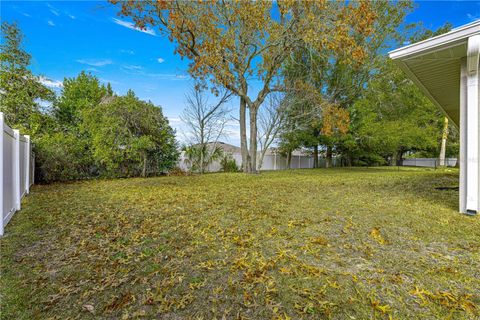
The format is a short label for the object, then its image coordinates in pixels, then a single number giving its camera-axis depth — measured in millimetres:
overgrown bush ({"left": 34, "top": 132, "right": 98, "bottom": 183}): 7961
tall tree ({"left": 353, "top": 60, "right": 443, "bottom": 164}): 13512
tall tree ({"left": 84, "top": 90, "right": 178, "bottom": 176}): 9242
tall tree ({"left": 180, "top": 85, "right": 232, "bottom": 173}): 13703
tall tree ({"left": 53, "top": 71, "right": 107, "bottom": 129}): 13414
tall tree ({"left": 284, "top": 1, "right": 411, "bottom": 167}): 12312
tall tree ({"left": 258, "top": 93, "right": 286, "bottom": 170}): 13281
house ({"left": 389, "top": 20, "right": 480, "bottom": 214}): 3514
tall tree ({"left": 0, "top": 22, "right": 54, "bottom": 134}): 9805
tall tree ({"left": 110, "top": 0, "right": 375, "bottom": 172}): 9230
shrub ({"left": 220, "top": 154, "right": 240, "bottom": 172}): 14367
